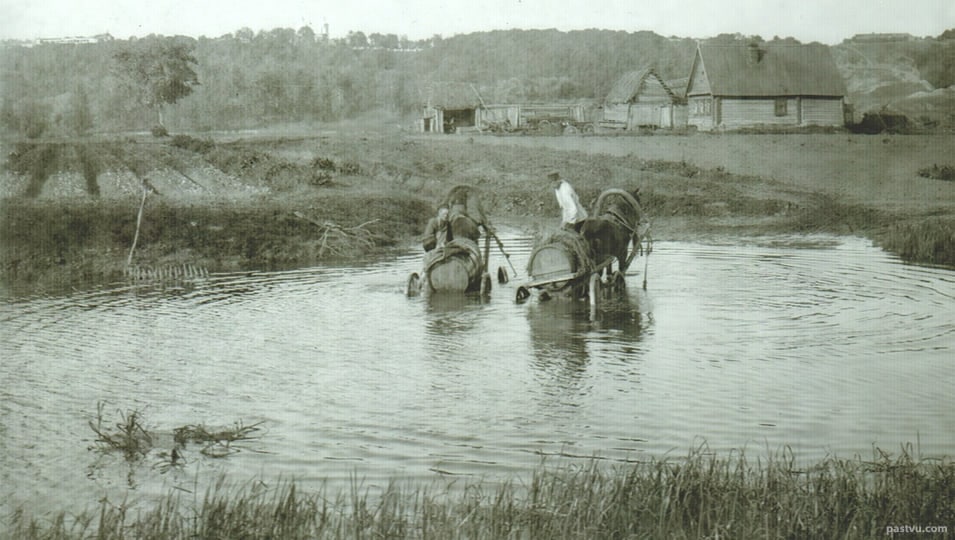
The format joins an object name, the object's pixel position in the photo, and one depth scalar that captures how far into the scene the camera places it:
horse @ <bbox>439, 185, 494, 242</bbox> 16.95
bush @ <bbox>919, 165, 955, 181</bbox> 28.33
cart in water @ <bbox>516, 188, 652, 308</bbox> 15.70
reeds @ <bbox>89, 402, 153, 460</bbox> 8.25
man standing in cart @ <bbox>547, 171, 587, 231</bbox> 16.56
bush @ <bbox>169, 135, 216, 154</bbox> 38.09
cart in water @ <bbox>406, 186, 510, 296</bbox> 16.81
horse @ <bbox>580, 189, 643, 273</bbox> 16.52
